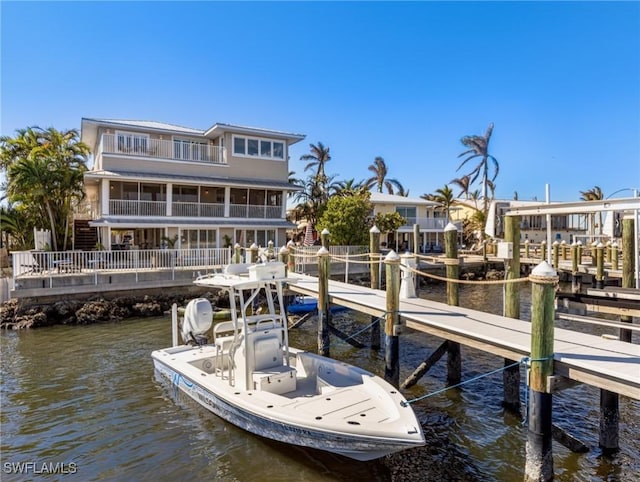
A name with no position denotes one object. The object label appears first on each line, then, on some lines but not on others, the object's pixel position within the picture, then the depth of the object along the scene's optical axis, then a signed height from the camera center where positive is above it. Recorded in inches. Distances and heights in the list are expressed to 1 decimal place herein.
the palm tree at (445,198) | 1659.0 +156.9
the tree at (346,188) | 1315.1 +170.1
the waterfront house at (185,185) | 896.2 +122.2
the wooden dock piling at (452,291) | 380.2 -53.7
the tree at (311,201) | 1441.9 +123.7
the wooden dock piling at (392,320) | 336.5 -69.0
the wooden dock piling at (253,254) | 648.3 -29.2
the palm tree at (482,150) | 1792.6 +376.7
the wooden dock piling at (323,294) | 444.5 -63.1
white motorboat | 225.8 -105.3
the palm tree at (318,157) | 1674.7 +321.8
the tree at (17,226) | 1011.3 +24.3
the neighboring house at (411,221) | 1454.2 +54.4
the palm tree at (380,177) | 2128.4 +305.0
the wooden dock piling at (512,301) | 318.7 -53.5
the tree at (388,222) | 1149.1 +38.4
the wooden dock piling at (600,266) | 709.3 -52.7
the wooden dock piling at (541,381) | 213.3 -76.7
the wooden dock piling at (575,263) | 748.6 -52.5
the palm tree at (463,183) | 2202.3 +284.8
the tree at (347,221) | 1018.7 +36.7
